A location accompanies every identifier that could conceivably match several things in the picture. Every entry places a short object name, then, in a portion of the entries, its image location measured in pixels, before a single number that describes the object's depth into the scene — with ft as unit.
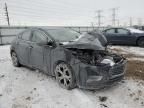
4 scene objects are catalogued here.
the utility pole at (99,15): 185.78
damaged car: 12.67
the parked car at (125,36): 37.50
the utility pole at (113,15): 194.63
